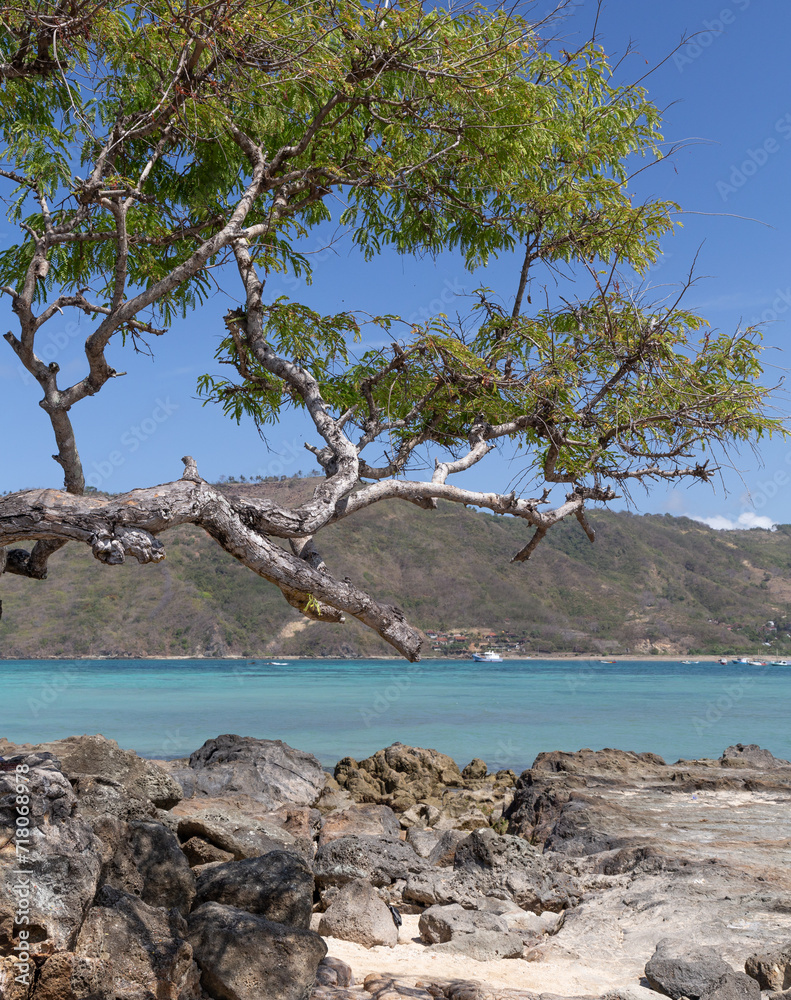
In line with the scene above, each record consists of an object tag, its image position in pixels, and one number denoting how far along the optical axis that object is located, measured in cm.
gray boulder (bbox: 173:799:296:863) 603
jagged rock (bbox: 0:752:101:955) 344
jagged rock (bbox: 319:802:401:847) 861
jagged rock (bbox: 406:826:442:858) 867
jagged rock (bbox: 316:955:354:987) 474
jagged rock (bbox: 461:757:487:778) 1457
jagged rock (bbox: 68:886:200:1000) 345
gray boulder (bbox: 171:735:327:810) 1018
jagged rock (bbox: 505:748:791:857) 895
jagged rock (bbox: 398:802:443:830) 1038
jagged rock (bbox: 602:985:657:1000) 447
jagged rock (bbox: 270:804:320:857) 703
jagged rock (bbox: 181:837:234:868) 590
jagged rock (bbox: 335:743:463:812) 1202
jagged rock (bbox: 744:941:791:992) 443
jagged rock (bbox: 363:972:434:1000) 464
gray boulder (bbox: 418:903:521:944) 580
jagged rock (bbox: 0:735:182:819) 648
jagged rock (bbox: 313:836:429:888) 668
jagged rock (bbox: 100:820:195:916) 450
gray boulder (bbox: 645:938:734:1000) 454
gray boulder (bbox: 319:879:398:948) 579
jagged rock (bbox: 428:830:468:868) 779
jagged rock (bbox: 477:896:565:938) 601
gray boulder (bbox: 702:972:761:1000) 430
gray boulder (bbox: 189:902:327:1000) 405
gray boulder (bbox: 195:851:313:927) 475
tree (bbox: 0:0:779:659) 432
